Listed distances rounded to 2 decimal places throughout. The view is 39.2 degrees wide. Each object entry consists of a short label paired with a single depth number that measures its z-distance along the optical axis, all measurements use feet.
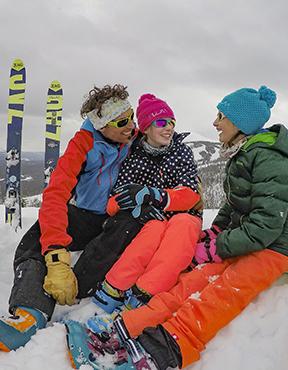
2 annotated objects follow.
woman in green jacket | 6.97
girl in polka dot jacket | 8.27
